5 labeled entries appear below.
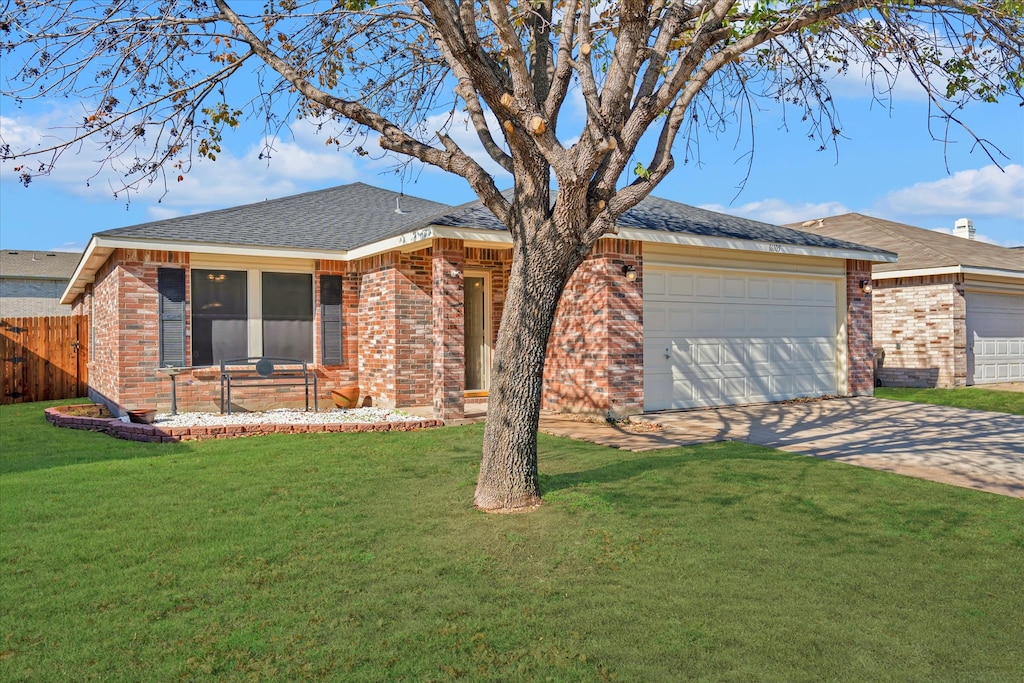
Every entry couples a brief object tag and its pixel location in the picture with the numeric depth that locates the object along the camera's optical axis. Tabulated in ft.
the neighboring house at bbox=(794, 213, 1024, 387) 52.95
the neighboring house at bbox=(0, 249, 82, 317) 91.81
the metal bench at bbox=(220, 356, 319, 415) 39.29
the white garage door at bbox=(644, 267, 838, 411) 37.27
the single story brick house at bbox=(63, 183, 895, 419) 35.04
